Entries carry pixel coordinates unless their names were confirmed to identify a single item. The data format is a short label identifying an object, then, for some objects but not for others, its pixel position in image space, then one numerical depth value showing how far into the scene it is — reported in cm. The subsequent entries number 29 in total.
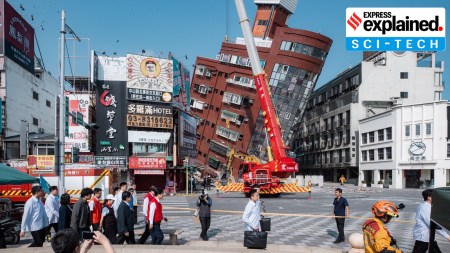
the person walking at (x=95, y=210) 1074
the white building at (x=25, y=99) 3462
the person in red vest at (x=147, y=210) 1068
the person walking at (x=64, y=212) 1006
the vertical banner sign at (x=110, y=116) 3794
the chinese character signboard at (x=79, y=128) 3725
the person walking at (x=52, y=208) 1142
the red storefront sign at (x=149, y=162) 3675
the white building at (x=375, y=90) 6344
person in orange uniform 491
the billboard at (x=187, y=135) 4254
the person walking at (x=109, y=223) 1042
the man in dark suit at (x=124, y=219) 1028
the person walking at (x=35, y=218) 1035
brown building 5862
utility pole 1498
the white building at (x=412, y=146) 4856
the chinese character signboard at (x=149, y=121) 3816
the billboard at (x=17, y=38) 3459
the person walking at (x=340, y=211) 1284
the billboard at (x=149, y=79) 3847
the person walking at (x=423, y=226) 776
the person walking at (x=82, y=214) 949
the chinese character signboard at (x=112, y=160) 3716
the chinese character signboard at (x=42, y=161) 2620
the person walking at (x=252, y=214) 948
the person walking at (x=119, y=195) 1312
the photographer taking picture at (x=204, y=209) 1229
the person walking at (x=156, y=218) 1042
